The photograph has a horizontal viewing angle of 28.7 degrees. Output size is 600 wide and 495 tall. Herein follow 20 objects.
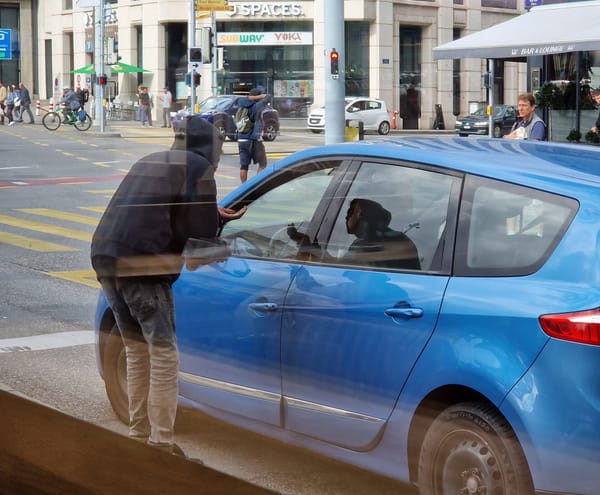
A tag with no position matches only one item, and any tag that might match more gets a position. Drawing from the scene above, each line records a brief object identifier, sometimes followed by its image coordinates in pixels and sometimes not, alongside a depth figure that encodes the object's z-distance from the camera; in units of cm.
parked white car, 4475
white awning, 1710
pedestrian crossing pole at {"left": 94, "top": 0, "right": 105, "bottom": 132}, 4061
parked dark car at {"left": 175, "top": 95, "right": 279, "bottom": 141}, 3138
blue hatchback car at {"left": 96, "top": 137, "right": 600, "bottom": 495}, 360
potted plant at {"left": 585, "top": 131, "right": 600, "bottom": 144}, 1521
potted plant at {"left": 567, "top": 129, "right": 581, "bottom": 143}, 1775
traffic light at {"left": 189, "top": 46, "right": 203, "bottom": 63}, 3412
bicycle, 4012
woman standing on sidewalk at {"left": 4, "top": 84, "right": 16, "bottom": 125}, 4597
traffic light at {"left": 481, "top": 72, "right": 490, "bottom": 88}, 3969
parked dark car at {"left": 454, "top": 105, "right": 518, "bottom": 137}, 4388
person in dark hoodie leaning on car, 460
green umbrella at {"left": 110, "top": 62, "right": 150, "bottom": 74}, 5344
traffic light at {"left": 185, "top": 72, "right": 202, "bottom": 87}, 3722
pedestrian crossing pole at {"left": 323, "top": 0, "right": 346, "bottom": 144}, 1662
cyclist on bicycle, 4006
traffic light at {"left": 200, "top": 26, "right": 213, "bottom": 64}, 3475
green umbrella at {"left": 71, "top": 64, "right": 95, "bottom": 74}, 5638
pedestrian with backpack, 1762
